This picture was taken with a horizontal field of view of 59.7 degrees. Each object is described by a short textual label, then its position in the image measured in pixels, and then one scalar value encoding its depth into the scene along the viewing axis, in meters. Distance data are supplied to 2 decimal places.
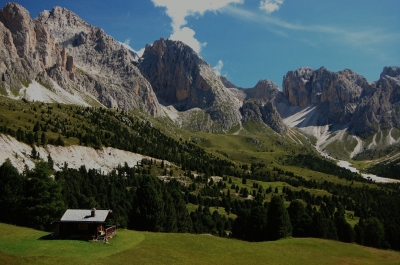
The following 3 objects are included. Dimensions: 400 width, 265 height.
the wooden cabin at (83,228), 54.38
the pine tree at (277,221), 81.88
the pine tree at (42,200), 67.44
